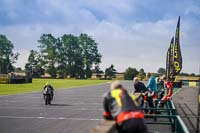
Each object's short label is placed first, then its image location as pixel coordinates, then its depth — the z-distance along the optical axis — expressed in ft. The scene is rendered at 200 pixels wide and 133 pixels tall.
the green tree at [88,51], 498.69
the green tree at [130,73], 475.97
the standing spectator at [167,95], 63.94
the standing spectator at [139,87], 54.54
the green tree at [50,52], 472.32
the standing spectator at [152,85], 58.10
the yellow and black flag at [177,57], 85.00
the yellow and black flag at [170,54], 107.39
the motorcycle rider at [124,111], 22.71
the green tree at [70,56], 488.85
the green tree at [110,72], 541.75
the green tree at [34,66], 474.49
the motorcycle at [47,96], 93.05
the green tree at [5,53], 486.79
